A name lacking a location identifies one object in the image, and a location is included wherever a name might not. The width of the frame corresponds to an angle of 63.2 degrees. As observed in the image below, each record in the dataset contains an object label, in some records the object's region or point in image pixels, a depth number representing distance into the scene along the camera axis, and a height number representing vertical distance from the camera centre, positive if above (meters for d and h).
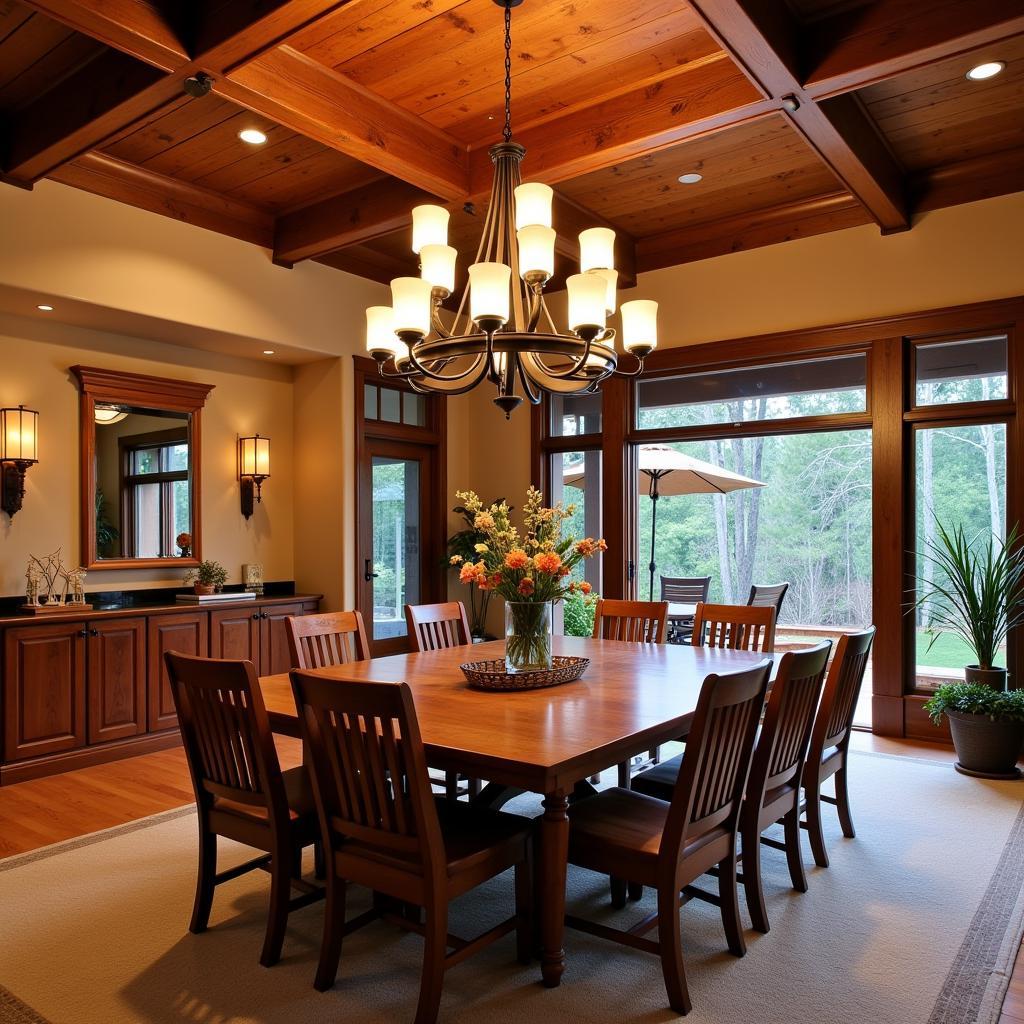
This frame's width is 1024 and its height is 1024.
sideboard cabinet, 4.22 -0.84
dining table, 2.06 -0.58
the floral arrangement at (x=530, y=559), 2.94 -0.13
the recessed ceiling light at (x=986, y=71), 3.58 +1.96
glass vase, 3.02 -0.42
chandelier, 2.77 +0.76
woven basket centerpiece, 2.88 -0.55
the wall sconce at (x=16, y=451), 4.43 +0.39
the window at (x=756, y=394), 5.31 +0.86
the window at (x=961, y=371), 4.77 +0.87
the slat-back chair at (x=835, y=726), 2.96 -0.77
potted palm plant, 4.15 -0.62
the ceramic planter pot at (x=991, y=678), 4.38 -0.84
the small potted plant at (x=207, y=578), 5.20 -0.35
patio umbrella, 6.36 +0.33
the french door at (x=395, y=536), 6.18 -0.11
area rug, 2.19 -1.29
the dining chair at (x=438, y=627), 3.92 -0.51
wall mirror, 4.88 +0.33
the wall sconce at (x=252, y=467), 5.69 +0.38
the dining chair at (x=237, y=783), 2.33 -0.77
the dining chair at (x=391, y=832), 2.01 -0.81
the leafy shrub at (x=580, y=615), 6.57 -0.75
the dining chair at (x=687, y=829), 2.15 -0.87
